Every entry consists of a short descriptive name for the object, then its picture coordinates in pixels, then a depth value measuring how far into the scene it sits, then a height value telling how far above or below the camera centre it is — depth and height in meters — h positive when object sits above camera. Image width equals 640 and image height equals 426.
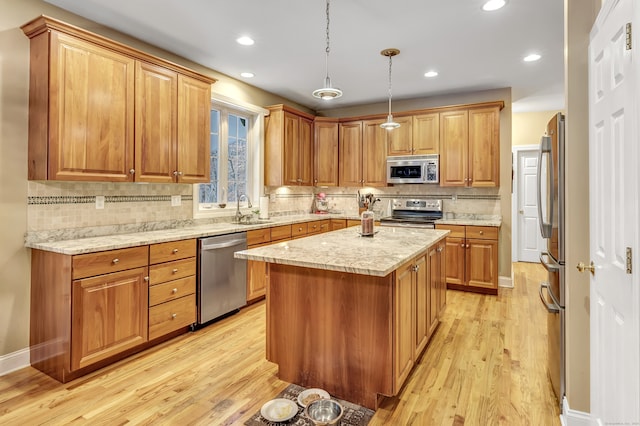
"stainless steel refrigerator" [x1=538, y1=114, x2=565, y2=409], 2.01 -0.14
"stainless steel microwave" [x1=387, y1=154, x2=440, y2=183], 5.00 +0.66
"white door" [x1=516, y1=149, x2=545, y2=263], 6.50 +0.10
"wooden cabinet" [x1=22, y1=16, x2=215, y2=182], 2.48 +0.84
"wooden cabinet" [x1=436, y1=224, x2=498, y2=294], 4.44 -0.57
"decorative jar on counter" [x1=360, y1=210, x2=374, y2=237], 2.99 -0.11
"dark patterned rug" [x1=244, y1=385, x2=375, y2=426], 1.97 -1.17
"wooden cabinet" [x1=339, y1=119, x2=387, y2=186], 5.46 +0.97
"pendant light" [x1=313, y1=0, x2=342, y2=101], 2.41 +0.85
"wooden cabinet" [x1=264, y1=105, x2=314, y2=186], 4.98 +0.99
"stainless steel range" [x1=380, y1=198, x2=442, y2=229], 5.00 +0.04
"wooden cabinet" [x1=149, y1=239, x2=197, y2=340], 2.88 -0.63
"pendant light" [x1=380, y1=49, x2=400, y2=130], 3.60 +1.68
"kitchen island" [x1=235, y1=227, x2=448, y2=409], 2.02 -0.63
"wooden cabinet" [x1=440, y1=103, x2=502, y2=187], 4.66 +0.92
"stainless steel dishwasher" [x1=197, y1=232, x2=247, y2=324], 3.31 -0.63
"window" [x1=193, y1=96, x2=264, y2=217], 4.28 +0.73
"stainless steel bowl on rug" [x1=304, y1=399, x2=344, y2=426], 1.94 -1.11
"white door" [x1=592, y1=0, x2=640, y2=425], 1.15 -0.01
